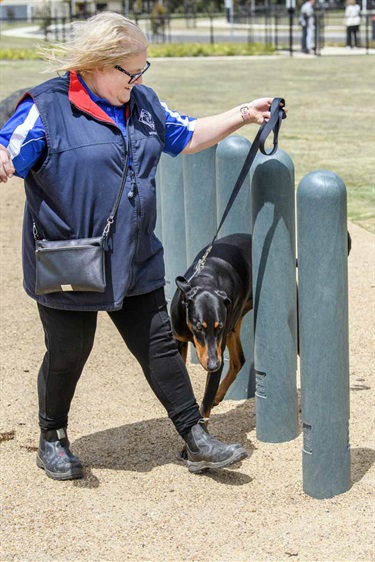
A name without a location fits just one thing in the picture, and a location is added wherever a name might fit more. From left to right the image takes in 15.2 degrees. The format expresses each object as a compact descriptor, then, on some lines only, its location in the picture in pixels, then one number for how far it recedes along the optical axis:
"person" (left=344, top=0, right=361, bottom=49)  42.86
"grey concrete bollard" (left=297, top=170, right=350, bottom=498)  5.33
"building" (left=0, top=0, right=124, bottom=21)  78.71
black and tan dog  6.06
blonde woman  5.42
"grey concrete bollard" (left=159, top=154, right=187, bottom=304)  8.41
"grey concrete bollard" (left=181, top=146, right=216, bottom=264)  7.59
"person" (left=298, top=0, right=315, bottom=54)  41.13
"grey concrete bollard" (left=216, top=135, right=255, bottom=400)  6.98
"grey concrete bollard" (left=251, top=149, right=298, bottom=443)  5.93
